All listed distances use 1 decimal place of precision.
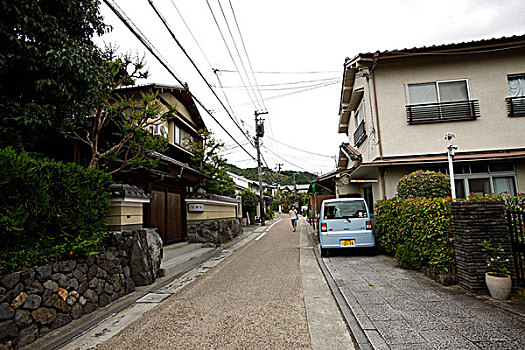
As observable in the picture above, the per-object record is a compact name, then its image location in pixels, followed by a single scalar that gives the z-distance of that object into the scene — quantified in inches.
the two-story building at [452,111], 380.2
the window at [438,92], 399.5
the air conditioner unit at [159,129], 476.4
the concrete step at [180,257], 287.6
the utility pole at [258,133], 955.3
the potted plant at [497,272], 163.9
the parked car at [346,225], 335.3
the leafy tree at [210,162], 557.6
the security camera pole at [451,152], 288.9
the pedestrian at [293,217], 780.5
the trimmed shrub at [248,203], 1037.2
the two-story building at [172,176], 369.4
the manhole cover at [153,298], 203.6
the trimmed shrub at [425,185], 305.3
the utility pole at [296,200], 2052.0
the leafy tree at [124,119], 236.2
